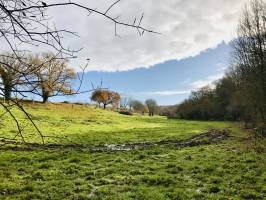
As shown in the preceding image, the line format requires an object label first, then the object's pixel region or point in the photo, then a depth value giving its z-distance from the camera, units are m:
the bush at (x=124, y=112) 56.54
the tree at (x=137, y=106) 98.24
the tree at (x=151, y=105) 100.49
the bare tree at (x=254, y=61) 19.34
